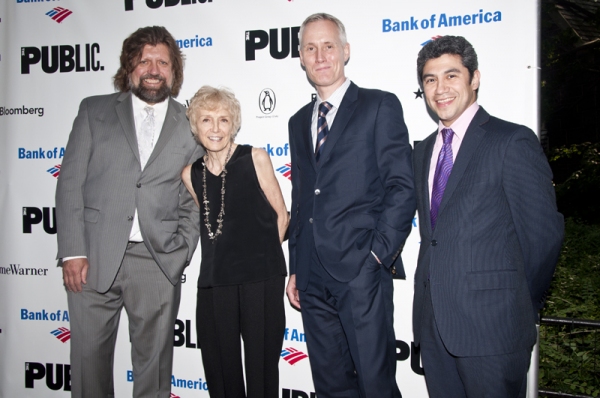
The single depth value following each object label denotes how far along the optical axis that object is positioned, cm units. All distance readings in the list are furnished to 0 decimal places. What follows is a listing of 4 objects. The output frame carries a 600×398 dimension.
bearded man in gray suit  265
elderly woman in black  240
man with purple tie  178
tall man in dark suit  219
